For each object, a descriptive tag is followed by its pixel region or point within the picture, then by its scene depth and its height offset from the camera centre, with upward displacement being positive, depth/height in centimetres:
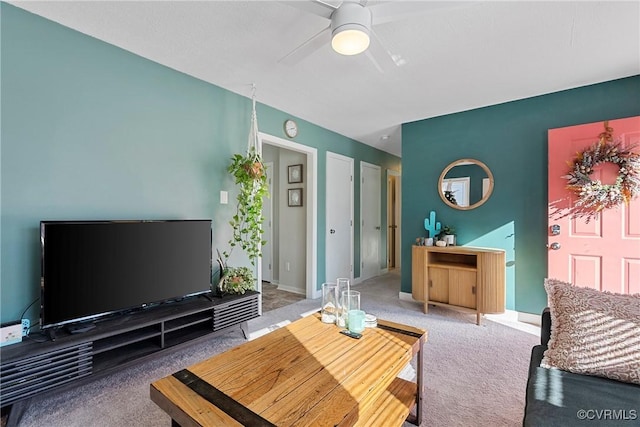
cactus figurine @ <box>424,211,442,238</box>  364 -14
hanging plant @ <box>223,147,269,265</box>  280 +21
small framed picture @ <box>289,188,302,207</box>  435 +26
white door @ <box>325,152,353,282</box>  430 -5
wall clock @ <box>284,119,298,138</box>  361 +108
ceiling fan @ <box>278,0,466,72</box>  146 +104
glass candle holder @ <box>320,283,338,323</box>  175 -54
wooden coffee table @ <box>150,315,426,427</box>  101 -68
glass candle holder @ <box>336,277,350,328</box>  171 -54
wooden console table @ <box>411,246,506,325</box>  299 -69
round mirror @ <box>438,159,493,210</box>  342 +38
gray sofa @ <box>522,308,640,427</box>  100 -69
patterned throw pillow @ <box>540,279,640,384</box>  118 -52
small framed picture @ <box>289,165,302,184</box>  435 +61
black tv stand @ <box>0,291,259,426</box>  153 -85
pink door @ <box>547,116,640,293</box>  254 -15
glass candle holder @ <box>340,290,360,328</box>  171 -52
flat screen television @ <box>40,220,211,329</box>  179 -37
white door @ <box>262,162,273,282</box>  478 -28
